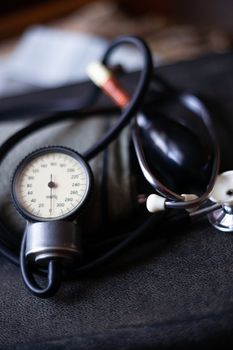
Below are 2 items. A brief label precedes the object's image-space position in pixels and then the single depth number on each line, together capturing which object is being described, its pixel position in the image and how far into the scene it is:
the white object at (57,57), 0.97
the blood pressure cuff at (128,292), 0.47
